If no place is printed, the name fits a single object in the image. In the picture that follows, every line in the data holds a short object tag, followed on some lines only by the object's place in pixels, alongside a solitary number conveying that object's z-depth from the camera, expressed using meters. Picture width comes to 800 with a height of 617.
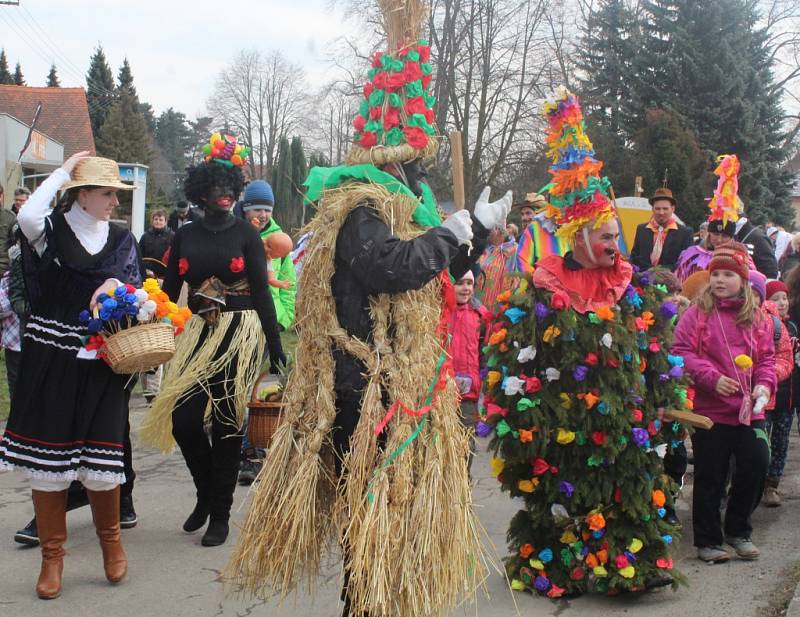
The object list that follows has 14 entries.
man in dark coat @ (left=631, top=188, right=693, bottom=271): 9.41
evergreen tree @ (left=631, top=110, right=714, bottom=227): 24.33
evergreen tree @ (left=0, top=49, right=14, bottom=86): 59.99
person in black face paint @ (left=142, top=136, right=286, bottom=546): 5.14
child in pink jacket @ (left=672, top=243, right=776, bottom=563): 5.00
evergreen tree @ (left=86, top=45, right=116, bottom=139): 56.84
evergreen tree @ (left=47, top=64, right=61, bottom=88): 66.62
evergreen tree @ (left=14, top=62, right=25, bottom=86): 63.42
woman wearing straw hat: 4.28
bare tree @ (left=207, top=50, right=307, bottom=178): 47.03
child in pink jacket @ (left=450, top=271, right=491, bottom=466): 5.82
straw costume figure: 3.09
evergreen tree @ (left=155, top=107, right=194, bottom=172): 74.50
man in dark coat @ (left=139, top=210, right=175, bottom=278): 12.34
